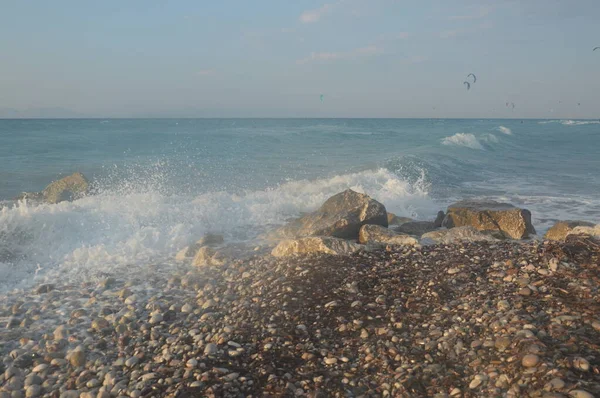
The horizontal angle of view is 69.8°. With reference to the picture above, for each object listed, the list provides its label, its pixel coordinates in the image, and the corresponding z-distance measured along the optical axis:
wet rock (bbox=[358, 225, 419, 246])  8.25
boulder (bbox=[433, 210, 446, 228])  11.02
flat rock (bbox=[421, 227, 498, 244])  8.30
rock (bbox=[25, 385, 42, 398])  4.38
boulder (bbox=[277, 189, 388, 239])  9.58
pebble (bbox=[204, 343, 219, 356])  4.84
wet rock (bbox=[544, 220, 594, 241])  9.62
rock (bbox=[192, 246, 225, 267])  8.10
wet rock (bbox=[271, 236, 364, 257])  7.77
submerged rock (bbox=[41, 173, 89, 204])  15.35
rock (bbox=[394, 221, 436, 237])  10.27
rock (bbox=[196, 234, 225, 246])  9.66
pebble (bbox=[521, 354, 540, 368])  3.99
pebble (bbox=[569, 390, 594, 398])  3.46
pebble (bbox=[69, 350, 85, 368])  4.87
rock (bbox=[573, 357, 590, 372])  3.81
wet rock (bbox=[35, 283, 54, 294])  6.95
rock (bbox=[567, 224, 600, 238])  8.18
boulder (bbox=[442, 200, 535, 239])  10.07
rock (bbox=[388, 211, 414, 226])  11.53
